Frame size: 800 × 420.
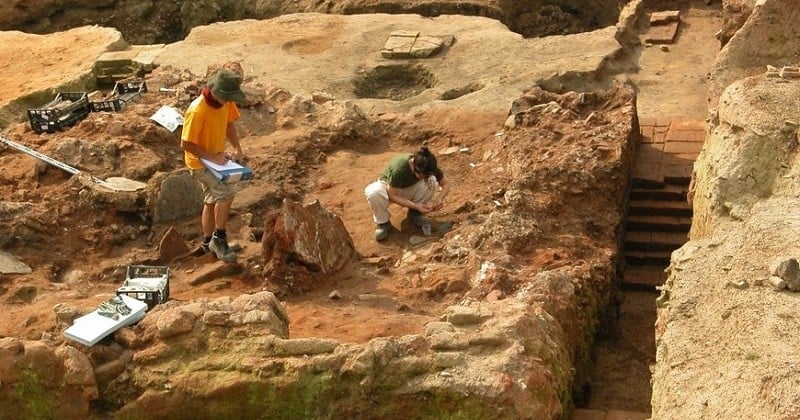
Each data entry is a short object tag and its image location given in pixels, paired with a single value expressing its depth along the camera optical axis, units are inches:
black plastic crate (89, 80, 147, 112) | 399.5
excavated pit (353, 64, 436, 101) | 463.0
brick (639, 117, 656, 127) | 404.2
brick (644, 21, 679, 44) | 476.7
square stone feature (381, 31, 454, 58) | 473.7
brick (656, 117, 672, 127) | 402.9
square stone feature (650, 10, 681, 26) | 492.1
